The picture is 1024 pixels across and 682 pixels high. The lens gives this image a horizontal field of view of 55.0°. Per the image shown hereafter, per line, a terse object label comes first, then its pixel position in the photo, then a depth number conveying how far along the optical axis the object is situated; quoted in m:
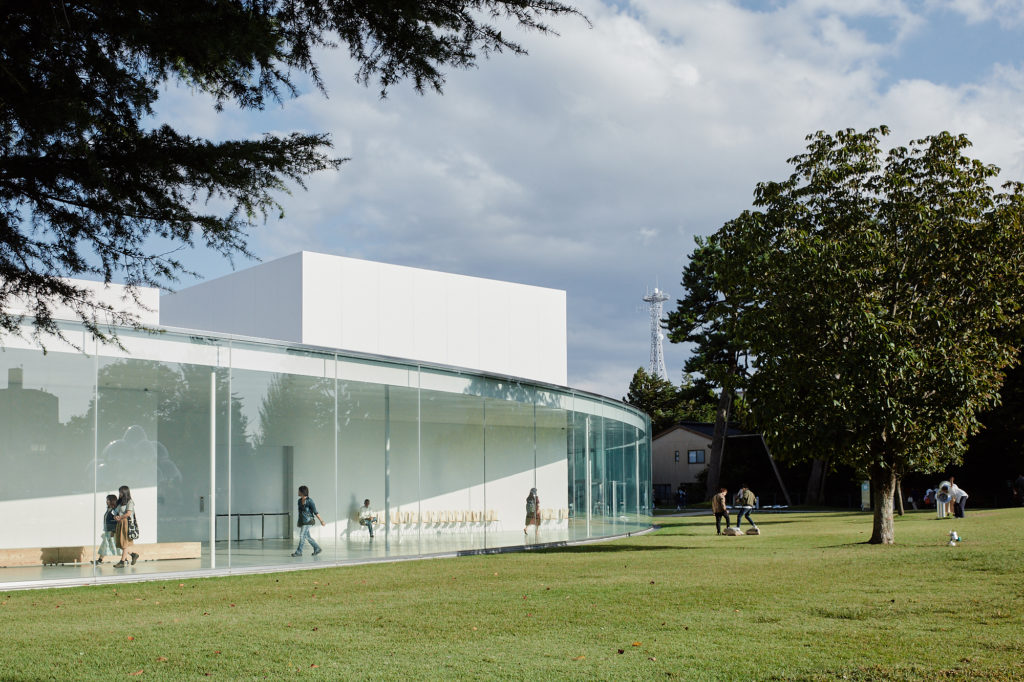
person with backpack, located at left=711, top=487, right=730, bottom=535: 26.61
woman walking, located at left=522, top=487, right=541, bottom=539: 23.84
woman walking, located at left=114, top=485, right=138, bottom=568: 15.45
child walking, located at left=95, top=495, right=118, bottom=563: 15.22
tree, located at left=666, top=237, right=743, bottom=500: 51.88
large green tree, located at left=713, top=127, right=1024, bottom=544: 19.12
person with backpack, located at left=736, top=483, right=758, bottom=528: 26.59
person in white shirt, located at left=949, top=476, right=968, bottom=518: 31.45
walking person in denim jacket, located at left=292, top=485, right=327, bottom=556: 18.05
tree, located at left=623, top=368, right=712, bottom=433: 80.12
